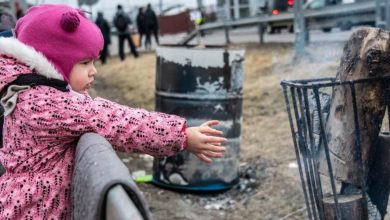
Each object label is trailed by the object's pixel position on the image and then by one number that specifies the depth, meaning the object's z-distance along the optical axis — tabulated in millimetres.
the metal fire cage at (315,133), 2172
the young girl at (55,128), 1862
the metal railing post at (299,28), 10234
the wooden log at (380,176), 2354
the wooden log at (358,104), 2207
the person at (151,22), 21227
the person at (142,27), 21094
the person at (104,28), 17941
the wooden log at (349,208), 2278
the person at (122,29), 17641
